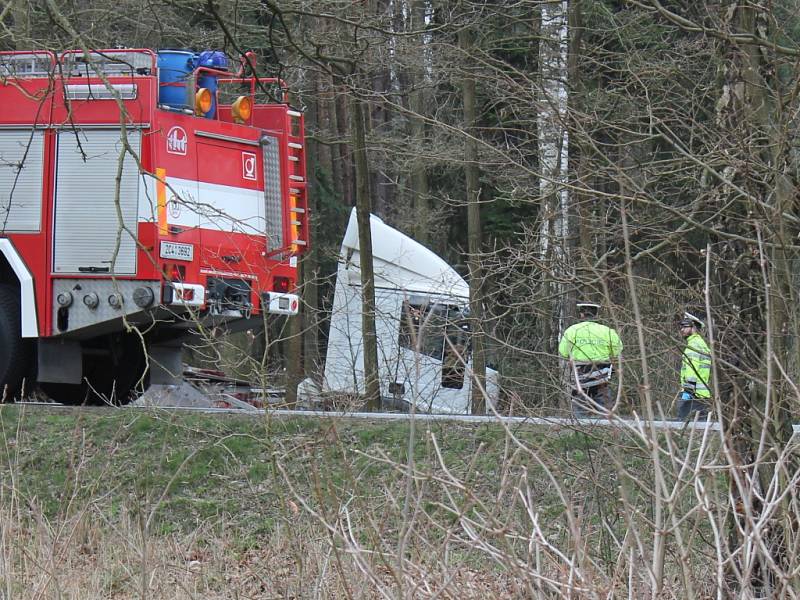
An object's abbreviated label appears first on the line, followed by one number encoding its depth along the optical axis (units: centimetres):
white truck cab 1916
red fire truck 2230
